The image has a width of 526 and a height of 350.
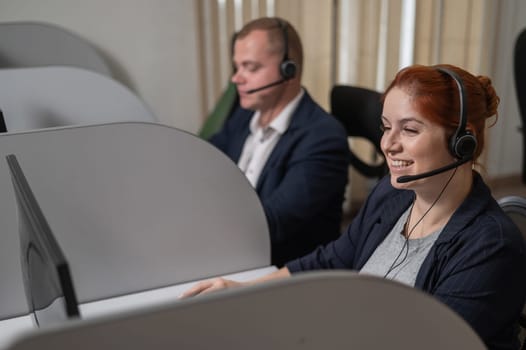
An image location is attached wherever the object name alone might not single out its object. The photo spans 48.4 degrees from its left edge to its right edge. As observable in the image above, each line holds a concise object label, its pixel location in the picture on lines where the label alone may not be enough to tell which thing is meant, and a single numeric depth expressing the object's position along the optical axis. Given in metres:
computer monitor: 0.59
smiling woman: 0.90
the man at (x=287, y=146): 1.60
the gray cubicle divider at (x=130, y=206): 1.12
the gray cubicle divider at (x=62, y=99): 1.61
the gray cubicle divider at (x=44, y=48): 2.30
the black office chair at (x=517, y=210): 1.07
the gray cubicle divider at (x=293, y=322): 0.57
